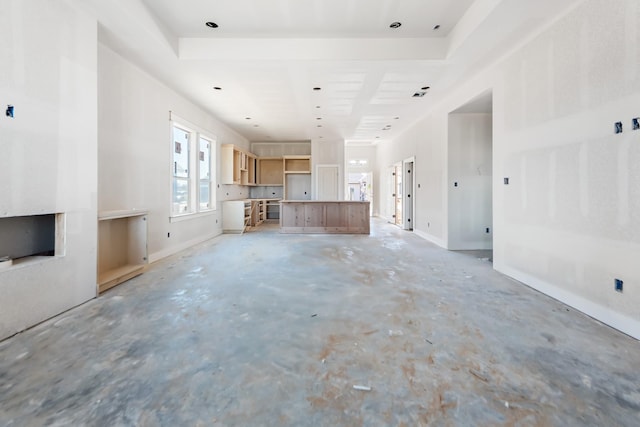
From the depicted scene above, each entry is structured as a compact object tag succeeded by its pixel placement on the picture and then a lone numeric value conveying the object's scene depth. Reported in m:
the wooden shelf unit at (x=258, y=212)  9.12
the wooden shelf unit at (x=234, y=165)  7.62
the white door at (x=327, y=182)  10.03
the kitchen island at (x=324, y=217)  7.58
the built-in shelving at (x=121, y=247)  3.40
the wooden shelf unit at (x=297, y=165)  10.40
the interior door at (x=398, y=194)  9.23
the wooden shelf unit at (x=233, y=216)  7.73
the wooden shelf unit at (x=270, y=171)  10.47
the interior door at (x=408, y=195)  8.20
